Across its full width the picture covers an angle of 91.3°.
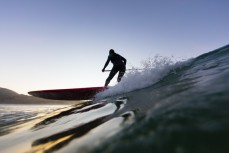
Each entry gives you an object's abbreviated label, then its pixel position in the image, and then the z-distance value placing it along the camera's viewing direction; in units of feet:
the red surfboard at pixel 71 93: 15.99
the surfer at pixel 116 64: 14.93
